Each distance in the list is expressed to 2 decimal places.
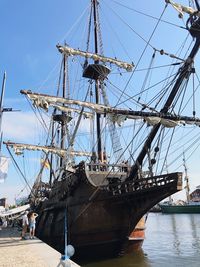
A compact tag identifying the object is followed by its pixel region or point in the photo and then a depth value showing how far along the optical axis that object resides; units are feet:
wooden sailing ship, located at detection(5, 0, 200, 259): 53.42
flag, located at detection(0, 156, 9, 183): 51.00
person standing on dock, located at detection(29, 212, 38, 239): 52.95
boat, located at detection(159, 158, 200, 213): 246.94
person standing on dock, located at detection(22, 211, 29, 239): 54.40
